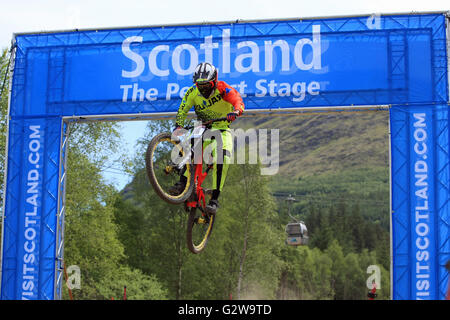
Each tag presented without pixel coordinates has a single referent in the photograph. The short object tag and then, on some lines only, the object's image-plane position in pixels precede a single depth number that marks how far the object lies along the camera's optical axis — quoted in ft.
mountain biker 27.48
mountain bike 24.85
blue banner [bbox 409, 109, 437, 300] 42.32
